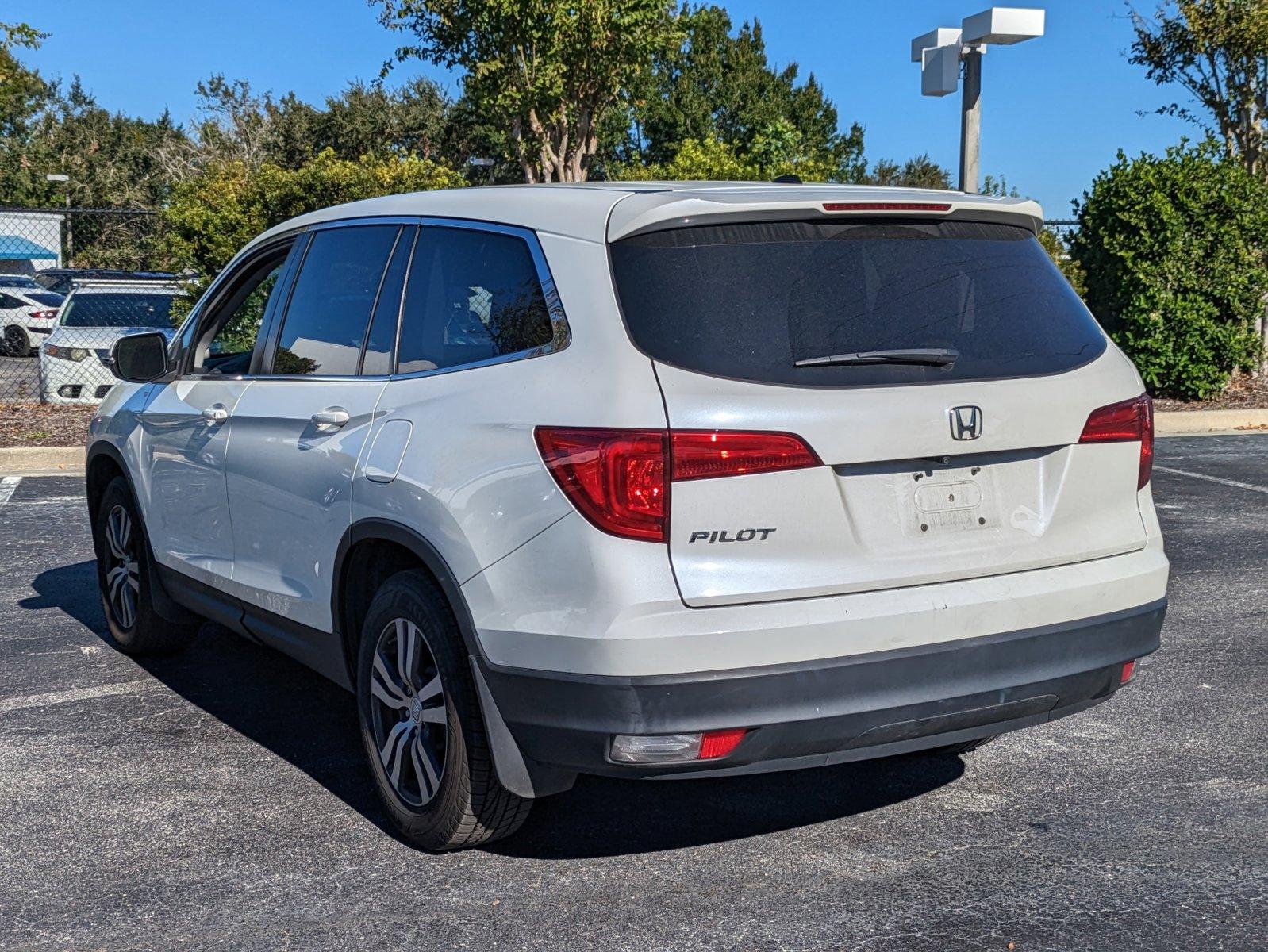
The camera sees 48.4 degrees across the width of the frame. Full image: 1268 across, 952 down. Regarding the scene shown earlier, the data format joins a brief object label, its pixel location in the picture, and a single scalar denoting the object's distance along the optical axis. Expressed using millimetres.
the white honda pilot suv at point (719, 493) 3113
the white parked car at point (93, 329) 15320
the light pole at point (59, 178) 53425
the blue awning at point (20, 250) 47250
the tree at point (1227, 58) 17031
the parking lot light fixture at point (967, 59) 13617
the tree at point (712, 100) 56594
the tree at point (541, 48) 23594
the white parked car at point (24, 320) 28781
